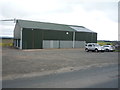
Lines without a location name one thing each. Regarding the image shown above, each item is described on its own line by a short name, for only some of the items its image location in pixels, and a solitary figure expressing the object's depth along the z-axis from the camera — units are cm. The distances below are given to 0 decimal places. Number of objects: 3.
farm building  2321
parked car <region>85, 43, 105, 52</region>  1933
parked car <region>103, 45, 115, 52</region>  2099
